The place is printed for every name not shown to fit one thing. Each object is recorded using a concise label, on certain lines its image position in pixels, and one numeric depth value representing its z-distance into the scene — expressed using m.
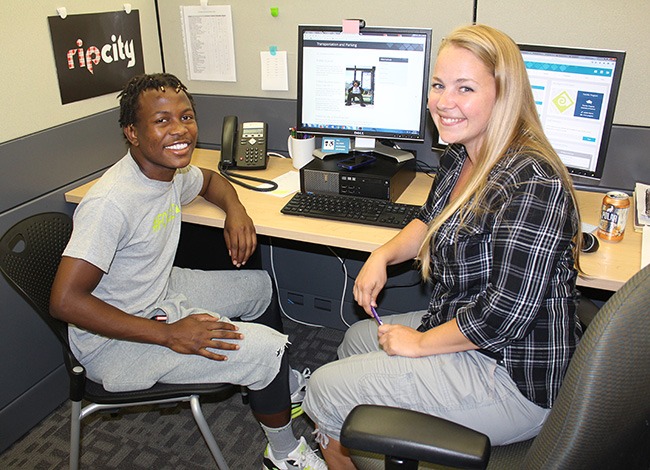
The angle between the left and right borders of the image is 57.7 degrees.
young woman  1.08
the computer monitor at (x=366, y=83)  1.82
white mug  2.04
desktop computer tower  1.76
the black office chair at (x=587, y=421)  0.75
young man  1.34
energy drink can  1.48
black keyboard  1.65
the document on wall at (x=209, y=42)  2.16
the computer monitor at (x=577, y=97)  1.54
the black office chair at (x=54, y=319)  1.39
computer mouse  1.45
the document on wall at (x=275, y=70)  2.11
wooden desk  1.38
